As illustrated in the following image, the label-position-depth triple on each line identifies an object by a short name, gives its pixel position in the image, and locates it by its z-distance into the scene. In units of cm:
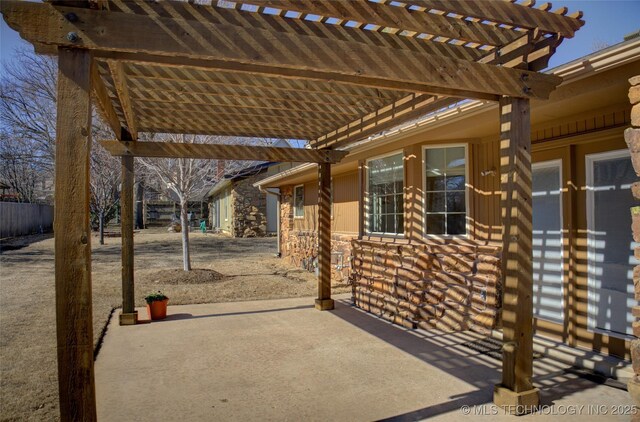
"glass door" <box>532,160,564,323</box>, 471
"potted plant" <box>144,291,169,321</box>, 611
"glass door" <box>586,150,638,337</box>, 407
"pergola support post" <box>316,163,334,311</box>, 666
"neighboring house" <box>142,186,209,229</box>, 3209
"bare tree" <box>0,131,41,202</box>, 1769
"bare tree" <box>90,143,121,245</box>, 1491
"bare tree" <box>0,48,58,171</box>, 1469
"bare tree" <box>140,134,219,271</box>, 983
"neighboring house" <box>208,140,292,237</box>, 2033
